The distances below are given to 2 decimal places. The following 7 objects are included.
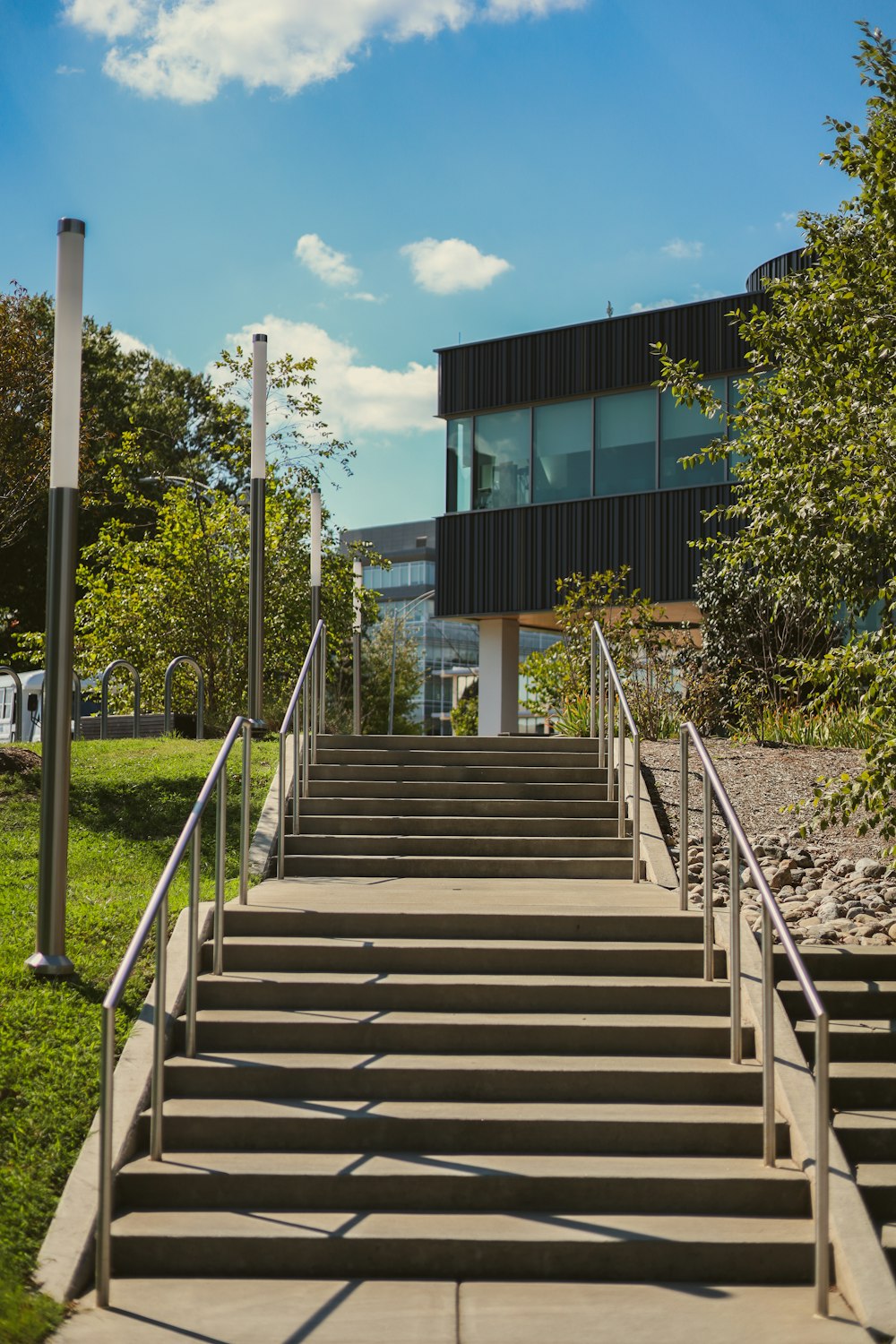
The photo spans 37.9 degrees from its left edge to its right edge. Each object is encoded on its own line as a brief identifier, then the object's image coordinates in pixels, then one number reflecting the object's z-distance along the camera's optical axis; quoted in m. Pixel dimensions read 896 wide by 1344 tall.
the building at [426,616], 75.81
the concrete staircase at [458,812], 9.31
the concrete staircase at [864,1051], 5.78
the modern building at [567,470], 21.39
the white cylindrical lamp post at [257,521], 11.40
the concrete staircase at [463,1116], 5.09
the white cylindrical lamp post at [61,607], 6.80
